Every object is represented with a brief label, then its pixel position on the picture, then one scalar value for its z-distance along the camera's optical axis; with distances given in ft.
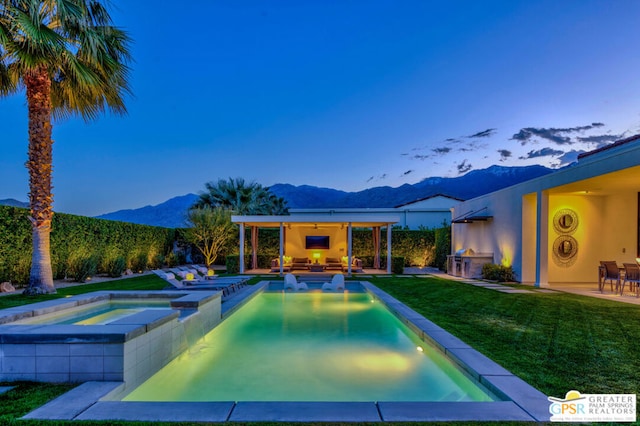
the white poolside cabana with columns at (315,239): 57.98
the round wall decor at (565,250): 44.86
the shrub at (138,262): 55.47
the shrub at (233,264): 57.72
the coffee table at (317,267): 60.48
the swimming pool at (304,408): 9.17
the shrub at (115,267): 48.60
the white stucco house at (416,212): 96.73
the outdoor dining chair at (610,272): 34.98
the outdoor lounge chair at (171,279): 31.07
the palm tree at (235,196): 98.99
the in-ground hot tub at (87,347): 11.89
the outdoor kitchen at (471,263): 49.62
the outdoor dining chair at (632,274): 32.42
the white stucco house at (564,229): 40.40
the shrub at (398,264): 57.11
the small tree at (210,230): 63.82
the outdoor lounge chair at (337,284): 40.75
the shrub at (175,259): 67.18
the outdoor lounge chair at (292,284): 40.71
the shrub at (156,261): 62.34
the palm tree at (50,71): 26.76
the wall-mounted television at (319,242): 72.02
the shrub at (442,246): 64.59
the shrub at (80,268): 41.78
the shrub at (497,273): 44.78
